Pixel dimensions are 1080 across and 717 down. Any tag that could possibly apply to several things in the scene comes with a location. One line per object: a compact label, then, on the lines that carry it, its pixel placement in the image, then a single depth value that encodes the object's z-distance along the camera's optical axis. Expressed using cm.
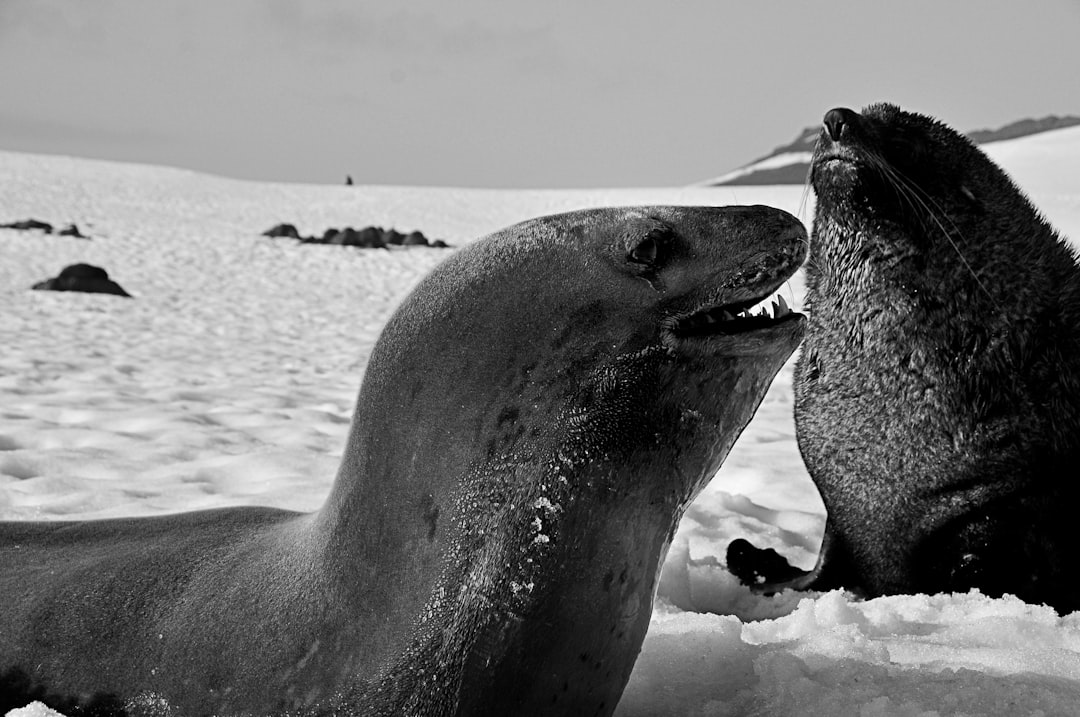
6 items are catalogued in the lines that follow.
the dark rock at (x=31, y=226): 2180
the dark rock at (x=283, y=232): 2475
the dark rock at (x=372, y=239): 2373
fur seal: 363
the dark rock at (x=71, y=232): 2125
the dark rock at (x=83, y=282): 1379
